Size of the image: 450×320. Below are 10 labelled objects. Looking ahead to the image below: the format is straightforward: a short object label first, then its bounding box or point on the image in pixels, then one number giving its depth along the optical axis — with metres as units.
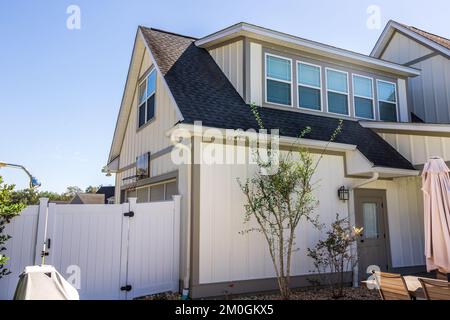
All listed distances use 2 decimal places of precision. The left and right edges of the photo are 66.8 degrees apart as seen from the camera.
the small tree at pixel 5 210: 5.49
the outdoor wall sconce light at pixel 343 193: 8.79
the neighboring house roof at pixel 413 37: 12.72
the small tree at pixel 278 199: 6.92
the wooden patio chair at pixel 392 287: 5.02
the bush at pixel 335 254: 7.90
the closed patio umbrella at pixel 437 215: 6.27
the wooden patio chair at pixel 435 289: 4.49
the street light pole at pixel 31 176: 14.20
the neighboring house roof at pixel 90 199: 21.62
